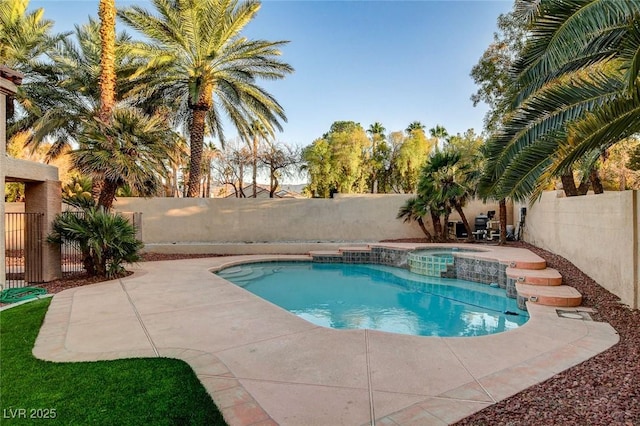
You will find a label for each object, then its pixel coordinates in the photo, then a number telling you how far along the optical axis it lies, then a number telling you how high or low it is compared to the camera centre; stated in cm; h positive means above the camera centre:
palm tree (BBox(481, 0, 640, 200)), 380 +163
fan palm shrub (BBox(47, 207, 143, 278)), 919 -56
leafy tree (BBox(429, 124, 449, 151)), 3866 +891
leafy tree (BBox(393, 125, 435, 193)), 3156 +497
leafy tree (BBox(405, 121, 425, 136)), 3650 +942
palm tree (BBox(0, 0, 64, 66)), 1496 +831
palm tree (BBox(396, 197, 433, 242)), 1661 +8
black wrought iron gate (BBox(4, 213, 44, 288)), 915 -89
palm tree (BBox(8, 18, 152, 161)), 1570 +631
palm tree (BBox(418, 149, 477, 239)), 1538 +142
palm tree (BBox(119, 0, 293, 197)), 1415 +695
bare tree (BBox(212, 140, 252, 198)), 2773 +439
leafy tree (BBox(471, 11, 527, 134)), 1534 +691
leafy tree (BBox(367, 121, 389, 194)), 3266 +535
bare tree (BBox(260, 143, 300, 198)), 2648 +436
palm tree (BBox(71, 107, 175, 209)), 1066 +207
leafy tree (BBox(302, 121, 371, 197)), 2711 +413
